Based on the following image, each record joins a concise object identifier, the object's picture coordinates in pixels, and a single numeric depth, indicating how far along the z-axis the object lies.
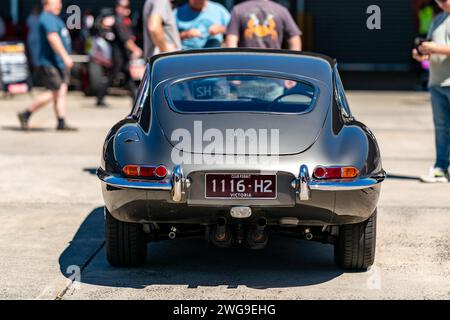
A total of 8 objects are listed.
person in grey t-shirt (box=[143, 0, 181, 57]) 14.01
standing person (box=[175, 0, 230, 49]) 14.73
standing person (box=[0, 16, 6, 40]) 30.22
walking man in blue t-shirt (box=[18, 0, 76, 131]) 18.55
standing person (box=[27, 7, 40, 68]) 28.82
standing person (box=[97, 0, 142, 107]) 23.76
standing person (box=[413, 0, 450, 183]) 13.39
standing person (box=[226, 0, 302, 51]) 13.78
